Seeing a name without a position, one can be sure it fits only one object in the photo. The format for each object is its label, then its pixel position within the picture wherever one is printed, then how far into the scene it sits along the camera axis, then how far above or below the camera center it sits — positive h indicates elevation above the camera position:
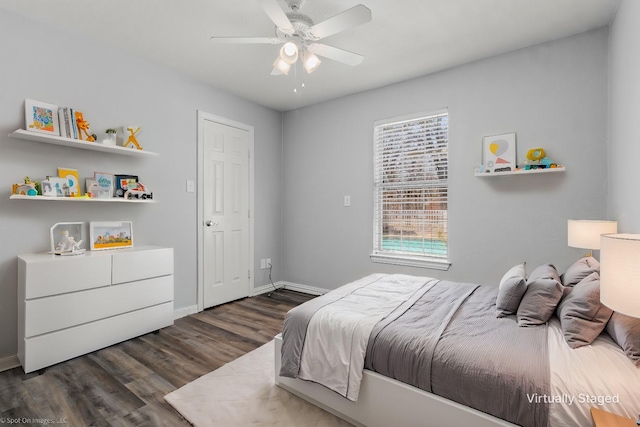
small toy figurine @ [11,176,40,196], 2.28 +0.17
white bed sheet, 1.11 -0.65
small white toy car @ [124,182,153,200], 2.84 +0.19
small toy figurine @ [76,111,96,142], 2.55 +0.72
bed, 1.18 -0.67
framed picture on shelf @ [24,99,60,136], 2.35 +0.74
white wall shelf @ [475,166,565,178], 2.60 +0.35
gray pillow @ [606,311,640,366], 1.23 -0.52
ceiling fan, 1.83 +1.19
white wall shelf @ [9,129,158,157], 2.26 +0.56
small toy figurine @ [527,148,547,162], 2.71 +0.51
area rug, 1.72 -1.16
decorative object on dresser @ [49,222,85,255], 2.45 -0.21
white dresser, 2.17 -0.70
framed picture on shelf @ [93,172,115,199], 2.70 +0.25
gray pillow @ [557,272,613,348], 1.40 -0.50
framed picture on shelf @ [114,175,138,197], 2.83 +0.26
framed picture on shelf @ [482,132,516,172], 2.86 +0.57
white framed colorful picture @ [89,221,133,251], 2.71 -0.20
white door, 3.64 -0.01
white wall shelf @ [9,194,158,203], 2.24 +0.11
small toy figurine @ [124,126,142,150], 2.88 +0.69
